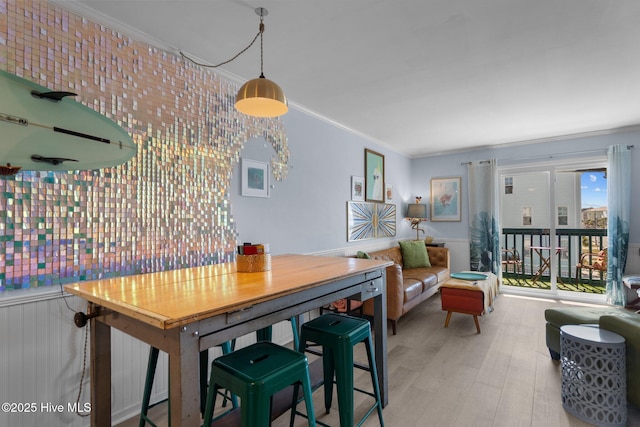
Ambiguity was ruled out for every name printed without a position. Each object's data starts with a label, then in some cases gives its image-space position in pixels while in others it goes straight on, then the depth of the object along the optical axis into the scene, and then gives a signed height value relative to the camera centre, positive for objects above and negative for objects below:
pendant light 1.69 +0.66
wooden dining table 0.99 -0.35
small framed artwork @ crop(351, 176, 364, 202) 4.27 +0.36
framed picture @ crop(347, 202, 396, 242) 4.21 -0.08
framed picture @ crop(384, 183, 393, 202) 5.09 +0.35
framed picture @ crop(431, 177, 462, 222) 5.61 +0.29
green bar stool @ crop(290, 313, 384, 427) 1.62 -0.72
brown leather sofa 3.31 -0.82
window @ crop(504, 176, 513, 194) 5.46 +0.52
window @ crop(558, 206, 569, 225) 5.04 +0.02
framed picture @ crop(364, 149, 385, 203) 4.59 +0.59
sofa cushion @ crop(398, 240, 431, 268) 4.76 -0.62
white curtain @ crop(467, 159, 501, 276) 5.13 -0.03
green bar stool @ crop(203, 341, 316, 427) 1.17 -0.64
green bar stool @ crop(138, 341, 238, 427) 1.64 -0.88
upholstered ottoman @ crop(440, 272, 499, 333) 3.35 -0.90
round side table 1.87 -1.00
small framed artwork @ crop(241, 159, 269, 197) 2.74 +0.33
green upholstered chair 1.92 -0.81
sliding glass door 4.86 -0.16
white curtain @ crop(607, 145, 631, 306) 4.24 -0.05
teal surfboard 1.49 +0.44
